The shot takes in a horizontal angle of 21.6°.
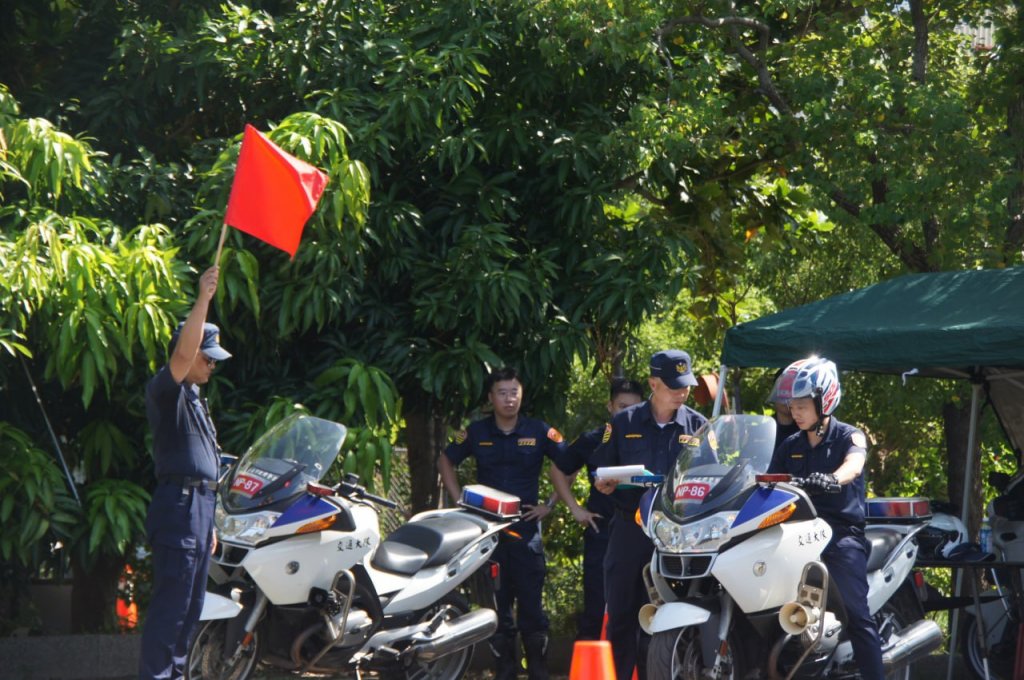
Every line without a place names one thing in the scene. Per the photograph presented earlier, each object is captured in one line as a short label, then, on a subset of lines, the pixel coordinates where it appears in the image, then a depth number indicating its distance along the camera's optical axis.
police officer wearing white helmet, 12.73
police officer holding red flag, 12.03
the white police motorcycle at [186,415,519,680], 13.00
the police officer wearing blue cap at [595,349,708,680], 13.86
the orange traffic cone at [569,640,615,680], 10.12
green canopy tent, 14.69
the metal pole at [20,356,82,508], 16.12
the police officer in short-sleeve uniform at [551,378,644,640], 15.92
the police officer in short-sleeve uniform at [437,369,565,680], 16.32
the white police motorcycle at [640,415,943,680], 11.91
